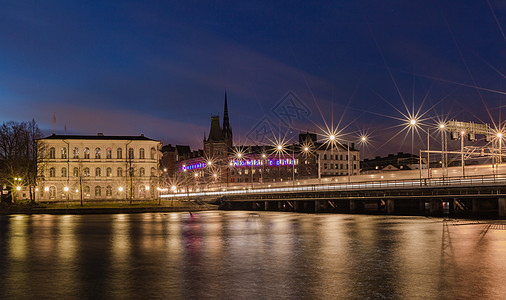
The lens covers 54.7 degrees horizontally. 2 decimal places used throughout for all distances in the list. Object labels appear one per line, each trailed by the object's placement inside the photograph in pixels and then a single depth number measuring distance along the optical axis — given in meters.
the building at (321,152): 194.52
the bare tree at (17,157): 86.75
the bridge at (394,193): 56.94
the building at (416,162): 188.25
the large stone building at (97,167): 120.88
